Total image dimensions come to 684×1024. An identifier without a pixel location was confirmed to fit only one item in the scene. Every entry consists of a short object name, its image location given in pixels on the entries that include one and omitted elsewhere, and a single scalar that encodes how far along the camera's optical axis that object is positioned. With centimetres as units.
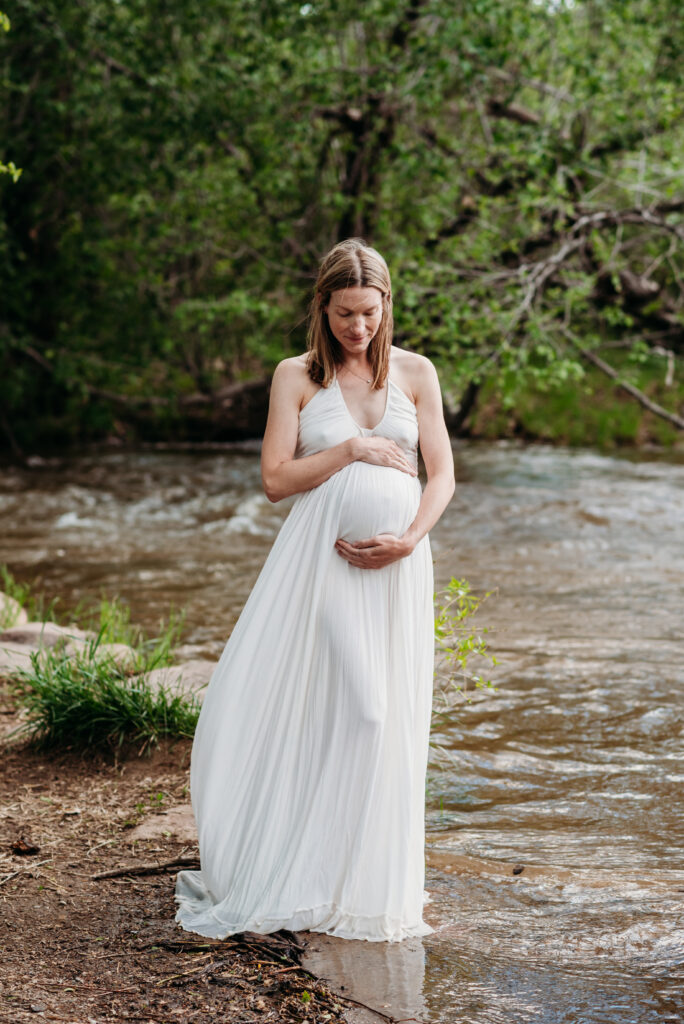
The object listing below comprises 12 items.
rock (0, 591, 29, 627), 779
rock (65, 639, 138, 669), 583
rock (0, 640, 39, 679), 631
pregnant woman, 359
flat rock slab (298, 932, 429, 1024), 316
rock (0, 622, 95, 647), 678
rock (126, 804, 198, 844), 446
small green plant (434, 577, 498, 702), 492
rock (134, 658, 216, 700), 563
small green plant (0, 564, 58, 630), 787
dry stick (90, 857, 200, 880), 407
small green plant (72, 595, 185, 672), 626
